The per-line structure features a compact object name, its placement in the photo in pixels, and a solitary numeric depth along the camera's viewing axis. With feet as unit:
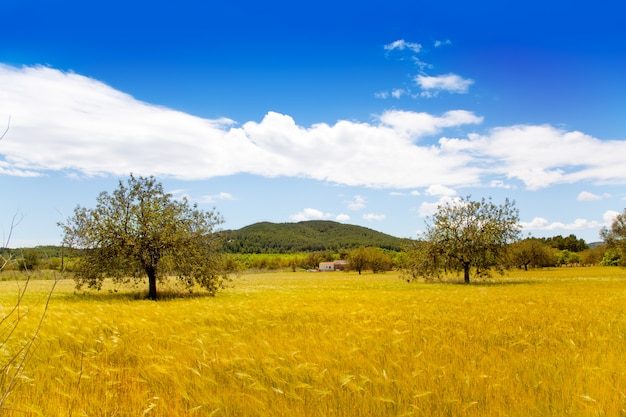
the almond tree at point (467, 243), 127.85
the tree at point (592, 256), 389.03
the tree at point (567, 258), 417.86
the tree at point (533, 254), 301.63
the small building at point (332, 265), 541.75
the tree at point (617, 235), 197.16
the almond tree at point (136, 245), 75.20
